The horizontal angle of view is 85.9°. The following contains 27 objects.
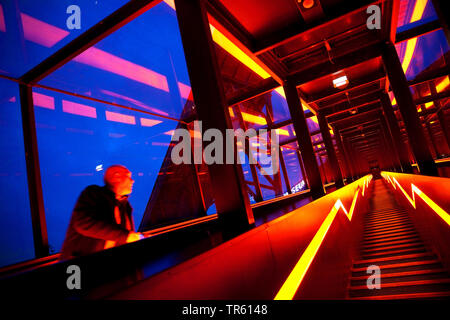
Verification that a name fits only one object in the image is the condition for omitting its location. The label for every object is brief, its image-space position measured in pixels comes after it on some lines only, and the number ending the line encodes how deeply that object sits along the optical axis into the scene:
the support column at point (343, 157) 16.44
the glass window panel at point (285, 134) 13.75
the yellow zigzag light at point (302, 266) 2.01
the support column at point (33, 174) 4.48
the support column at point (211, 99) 2.83
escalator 3.38
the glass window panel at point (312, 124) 16.48
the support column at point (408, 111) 6.29
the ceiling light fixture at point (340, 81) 7.67
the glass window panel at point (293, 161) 16.38
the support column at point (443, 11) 3.07
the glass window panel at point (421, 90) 16.27
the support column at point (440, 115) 13.71
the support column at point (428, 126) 18.25
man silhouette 2.15
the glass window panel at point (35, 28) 4.52
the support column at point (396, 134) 10.20
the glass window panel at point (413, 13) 6.46
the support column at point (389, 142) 15.21
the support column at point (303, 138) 7.28
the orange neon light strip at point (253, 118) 11.48
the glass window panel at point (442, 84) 15.09
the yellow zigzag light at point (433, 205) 2.33
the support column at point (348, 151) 20.78
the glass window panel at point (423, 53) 10.78
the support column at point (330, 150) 10.78
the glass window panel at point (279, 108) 12.08
